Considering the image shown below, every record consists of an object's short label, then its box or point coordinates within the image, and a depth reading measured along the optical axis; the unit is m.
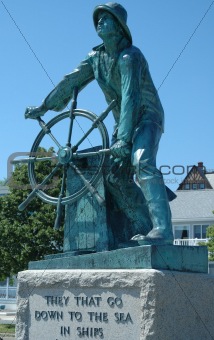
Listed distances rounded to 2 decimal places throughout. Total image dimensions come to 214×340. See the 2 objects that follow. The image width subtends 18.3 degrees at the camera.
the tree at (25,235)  24.02
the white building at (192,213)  44.38
